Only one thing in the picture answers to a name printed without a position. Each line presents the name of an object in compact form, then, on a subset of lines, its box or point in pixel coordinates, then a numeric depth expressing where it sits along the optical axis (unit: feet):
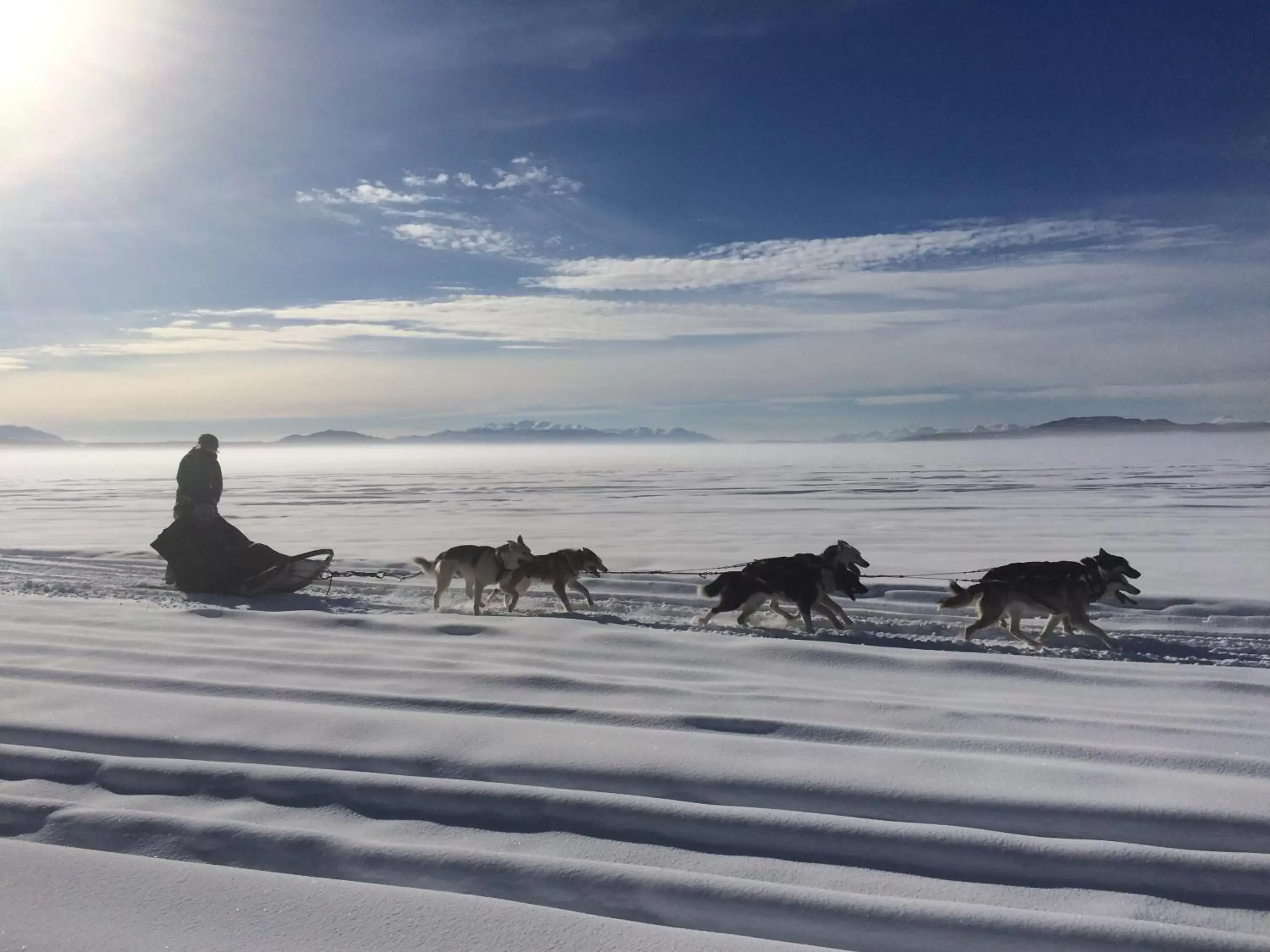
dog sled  29.55
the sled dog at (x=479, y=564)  27.45
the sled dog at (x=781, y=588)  23.65
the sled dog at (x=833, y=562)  24.02
